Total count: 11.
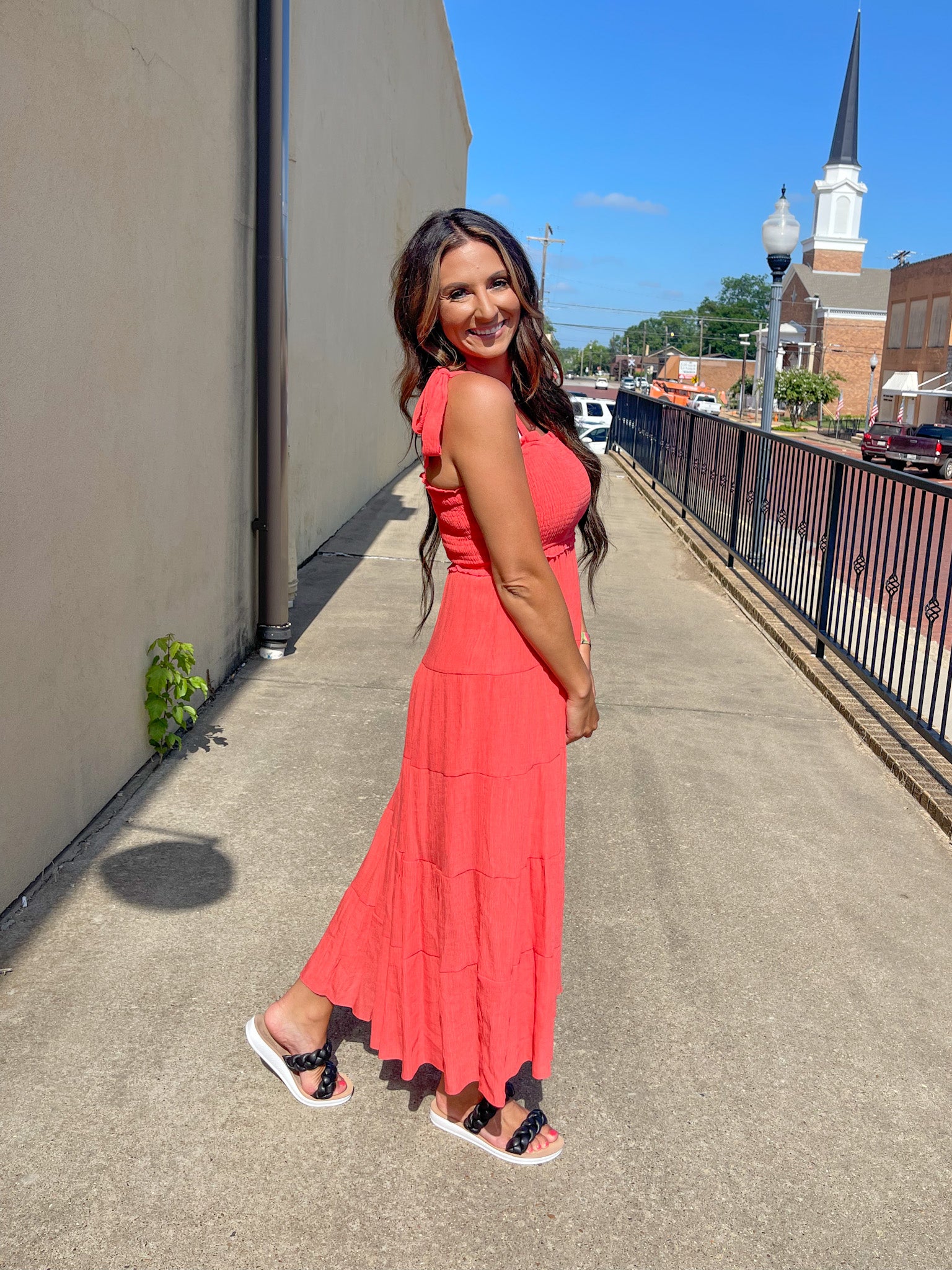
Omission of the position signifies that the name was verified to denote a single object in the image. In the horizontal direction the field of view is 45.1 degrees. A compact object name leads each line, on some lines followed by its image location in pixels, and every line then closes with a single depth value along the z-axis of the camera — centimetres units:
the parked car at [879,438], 3591
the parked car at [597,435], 2550
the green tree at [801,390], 6469
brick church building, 8119
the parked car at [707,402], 7719
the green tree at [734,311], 15425
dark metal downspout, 563
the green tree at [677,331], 17888
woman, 215
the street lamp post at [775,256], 1273
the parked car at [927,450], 3325
